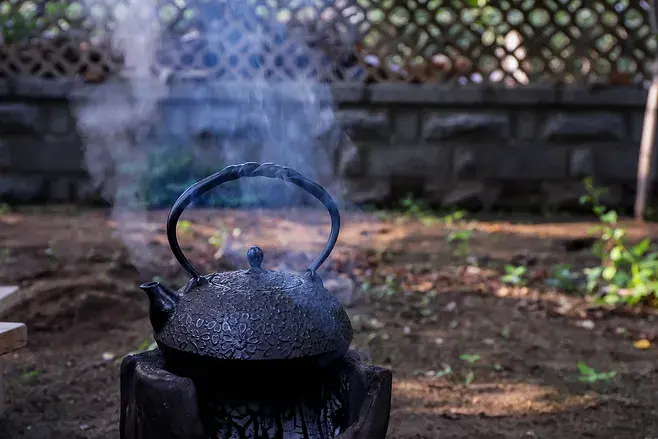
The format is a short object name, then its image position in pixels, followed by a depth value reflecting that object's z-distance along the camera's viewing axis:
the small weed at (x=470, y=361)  3.07
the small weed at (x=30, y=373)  3.02
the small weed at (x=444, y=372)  3.12
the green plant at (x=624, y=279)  3.94
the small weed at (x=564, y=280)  4.27
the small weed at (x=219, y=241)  4.62
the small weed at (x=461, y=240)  5.04
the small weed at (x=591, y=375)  3.04
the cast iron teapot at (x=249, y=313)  1.65
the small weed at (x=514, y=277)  4.33
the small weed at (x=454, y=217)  6.09
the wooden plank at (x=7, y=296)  2.40
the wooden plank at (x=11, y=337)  2.08
